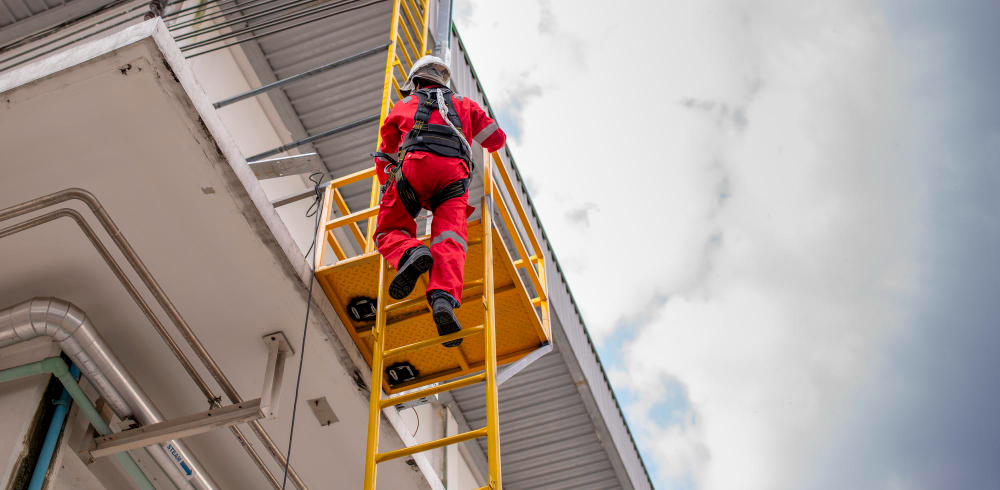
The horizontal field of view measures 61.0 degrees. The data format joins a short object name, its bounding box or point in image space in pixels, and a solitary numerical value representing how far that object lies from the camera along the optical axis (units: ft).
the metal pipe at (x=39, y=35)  31.92
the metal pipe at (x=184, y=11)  29.96
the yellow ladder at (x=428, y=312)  19.92
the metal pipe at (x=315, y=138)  31.23
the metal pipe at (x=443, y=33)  33.09
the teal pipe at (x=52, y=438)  19.42
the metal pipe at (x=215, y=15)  30.04
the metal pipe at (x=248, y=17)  29.98
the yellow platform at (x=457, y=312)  21.09
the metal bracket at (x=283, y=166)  23.77
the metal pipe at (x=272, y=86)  30.14
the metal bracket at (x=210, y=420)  20.61
